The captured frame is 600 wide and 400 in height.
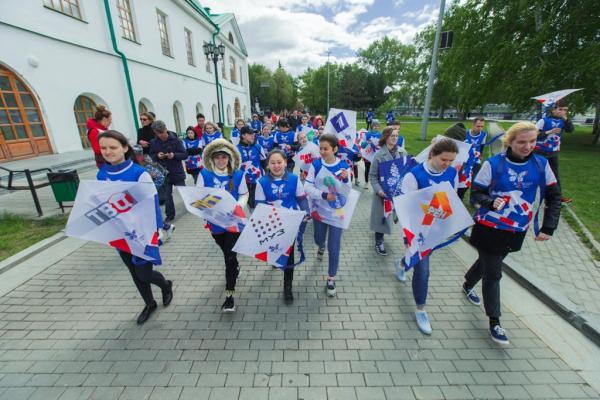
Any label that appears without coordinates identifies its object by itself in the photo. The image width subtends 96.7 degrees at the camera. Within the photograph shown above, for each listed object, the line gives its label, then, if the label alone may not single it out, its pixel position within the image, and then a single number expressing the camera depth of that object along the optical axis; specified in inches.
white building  355.9
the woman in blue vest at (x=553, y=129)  239.5
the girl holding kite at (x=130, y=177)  104.3
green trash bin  233.0
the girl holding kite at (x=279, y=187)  124.4
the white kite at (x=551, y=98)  205.7
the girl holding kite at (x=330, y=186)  136.8
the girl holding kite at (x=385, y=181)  166.6
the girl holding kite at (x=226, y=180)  123.2
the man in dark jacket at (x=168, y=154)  213.8
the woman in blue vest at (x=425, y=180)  113.4
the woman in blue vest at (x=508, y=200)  102.5
